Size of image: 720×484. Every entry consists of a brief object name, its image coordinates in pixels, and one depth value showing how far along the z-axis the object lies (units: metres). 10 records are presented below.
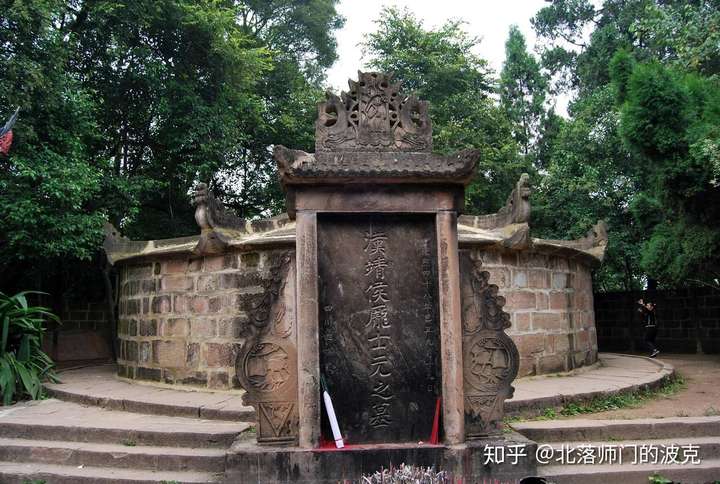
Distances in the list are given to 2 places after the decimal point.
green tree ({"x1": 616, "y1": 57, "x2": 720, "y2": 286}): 9.70
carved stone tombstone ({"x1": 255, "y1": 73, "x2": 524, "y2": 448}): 4.32
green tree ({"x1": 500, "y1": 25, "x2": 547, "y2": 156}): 25.11
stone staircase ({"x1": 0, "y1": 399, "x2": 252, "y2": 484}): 4.91
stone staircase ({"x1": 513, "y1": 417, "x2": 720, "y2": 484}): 4.76
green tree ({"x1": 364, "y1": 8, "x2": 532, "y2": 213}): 19.25
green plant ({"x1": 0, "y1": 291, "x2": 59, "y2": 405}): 7.80
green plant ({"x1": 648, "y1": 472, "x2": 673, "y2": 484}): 4.62
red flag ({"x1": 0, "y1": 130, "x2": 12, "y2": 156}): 8.18
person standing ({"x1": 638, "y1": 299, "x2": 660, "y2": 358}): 13.56
